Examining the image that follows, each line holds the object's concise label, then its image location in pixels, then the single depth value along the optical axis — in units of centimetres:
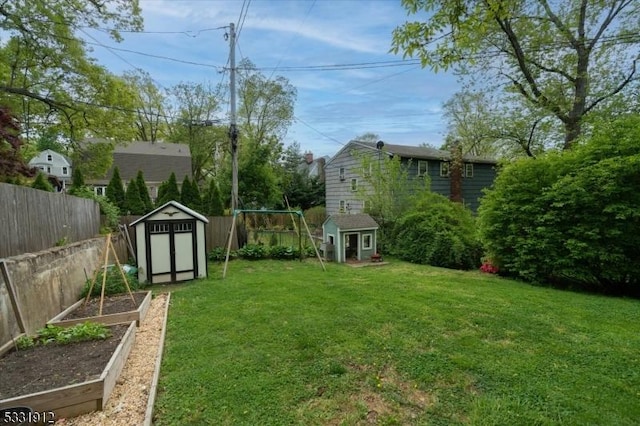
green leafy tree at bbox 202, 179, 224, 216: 1366
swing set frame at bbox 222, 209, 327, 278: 949
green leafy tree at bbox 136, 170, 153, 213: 1496
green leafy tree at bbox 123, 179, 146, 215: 1455
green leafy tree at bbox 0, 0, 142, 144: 888
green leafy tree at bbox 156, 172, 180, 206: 1495
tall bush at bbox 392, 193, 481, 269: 1096
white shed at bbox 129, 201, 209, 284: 797
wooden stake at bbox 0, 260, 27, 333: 349
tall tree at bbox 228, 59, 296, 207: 2115
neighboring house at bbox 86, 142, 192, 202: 2445
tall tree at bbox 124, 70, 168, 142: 2361
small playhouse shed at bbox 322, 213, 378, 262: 1130
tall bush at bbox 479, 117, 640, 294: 666
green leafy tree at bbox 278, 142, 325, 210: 2342
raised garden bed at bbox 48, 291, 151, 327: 460
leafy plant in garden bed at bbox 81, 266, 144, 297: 608
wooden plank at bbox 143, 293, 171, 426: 259
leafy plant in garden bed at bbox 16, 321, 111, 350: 366
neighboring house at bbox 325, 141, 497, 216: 1561
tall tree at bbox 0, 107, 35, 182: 565
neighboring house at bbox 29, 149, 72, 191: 2876
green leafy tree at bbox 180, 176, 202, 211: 1487
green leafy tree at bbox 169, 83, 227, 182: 2438
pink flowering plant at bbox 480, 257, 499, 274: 933
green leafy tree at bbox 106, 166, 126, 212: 1446
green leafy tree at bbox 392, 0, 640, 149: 945
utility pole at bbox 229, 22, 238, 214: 1124
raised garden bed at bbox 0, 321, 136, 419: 264
